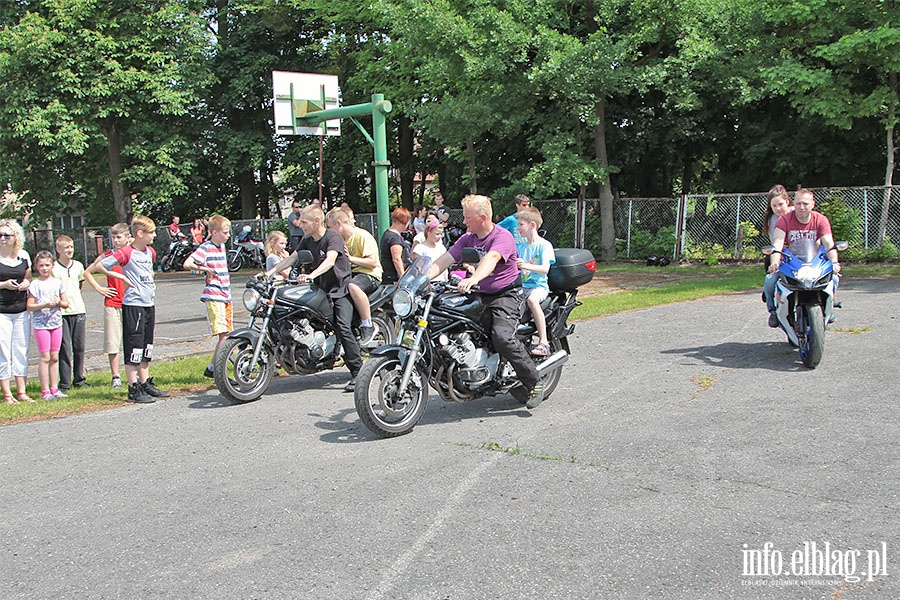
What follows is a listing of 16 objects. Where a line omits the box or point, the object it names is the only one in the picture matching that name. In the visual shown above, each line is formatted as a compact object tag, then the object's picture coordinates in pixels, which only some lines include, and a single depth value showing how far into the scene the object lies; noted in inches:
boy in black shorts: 336.5
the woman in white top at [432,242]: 435.2
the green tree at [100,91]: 1305.4
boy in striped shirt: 374.3
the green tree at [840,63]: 800.3
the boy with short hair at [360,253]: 373.4
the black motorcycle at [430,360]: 253.8
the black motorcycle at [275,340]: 320.8
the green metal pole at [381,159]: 543.8
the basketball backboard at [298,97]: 624.1
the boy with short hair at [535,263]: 295.1
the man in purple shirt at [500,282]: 272.1
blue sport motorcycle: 330.3
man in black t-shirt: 343.9
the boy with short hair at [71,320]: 374.9
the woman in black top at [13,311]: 340.8
